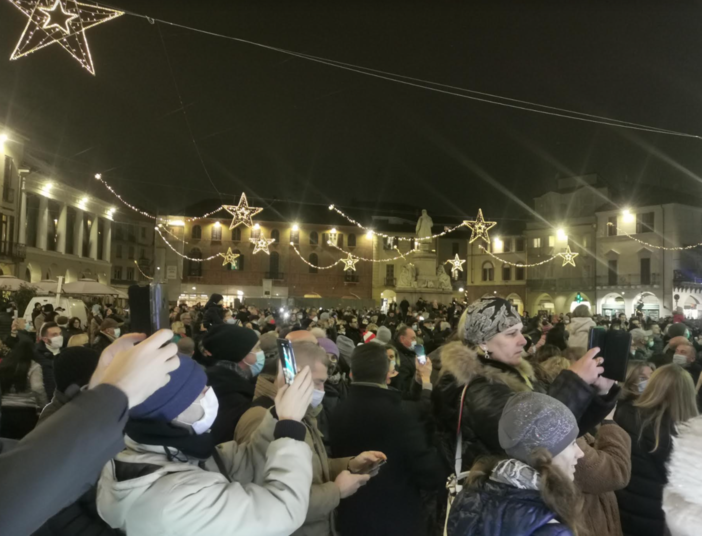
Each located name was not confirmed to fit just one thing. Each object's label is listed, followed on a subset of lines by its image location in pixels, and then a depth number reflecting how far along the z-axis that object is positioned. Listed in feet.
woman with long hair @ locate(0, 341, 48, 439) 16.01
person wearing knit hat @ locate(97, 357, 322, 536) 5.48
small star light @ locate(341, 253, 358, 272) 127.99
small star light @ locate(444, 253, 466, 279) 115.64
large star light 22.88
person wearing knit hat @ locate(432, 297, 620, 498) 8.80
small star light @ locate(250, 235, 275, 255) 115.64
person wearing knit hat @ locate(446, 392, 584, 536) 6.09
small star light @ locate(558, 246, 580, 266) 119.34
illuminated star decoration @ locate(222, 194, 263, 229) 77.53
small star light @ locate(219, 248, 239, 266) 132.03
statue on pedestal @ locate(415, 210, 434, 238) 115.11
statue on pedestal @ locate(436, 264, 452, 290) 123.65
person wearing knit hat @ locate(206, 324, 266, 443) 11.43
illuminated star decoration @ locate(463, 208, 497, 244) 78.89
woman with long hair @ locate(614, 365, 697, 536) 11.33
